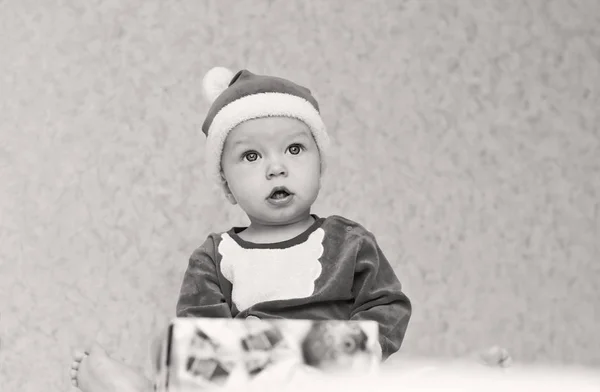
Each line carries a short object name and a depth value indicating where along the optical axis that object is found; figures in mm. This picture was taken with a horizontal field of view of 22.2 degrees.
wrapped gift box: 1301
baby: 1673
